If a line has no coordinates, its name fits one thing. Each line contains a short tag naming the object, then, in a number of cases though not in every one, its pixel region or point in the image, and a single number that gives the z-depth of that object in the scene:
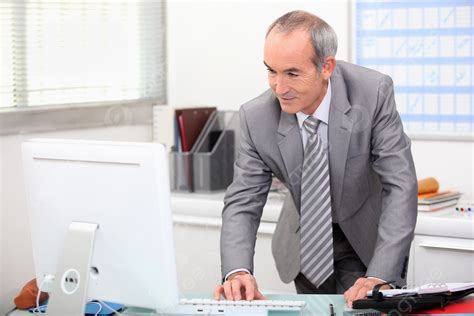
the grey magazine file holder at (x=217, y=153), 4.22
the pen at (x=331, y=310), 2.79
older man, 3.05
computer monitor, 2.61
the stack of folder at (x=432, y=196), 3.77
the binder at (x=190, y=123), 4.23
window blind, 3.84
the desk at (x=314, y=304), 2.83
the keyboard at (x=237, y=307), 2.78
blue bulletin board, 3.99
